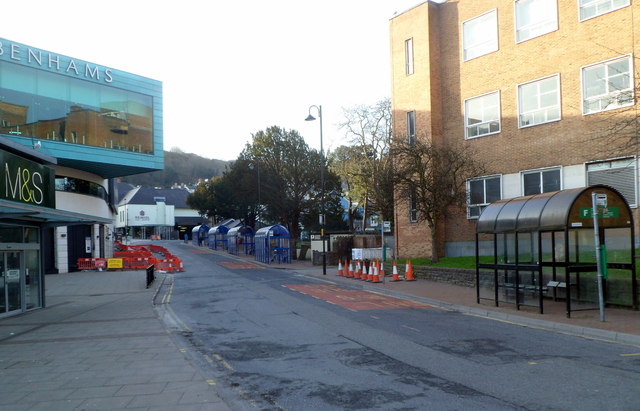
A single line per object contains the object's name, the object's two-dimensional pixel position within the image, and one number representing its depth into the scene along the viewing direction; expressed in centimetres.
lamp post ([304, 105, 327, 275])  3281
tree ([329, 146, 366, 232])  4857
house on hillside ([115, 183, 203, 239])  10394
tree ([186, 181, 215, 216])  7254
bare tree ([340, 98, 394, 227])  4731
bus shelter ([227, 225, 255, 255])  5194
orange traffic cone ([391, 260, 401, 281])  2217
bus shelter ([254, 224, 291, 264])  3941
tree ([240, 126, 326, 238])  5306
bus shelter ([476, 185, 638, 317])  1266
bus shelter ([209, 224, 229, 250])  6244
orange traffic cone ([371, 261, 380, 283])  2222
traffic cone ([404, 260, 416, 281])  2242
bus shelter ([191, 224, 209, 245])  7693
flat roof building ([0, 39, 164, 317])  2767
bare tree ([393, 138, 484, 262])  2227
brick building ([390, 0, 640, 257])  1947
